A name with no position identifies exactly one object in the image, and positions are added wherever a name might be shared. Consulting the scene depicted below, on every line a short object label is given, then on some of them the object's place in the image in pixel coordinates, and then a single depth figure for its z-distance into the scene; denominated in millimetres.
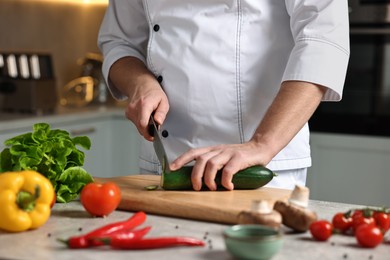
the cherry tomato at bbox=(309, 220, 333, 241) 1270
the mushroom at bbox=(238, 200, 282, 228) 1282
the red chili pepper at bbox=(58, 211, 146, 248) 1241
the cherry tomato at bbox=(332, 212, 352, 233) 1325
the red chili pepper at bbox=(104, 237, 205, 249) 1241
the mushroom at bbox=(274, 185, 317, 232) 1310
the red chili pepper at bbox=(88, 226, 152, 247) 1239
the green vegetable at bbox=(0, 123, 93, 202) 1515
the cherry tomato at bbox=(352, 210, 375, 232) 1315
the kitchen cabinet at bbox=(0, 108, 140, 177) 2919
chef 1598
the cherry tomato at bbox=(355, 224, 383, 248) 1250
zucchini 1497
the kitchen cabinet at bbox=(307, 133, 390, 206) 2721
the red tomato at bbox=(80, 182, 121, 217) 1398
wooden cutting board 1392
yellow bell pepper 1325
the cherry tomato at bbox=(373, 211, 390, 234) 1339
